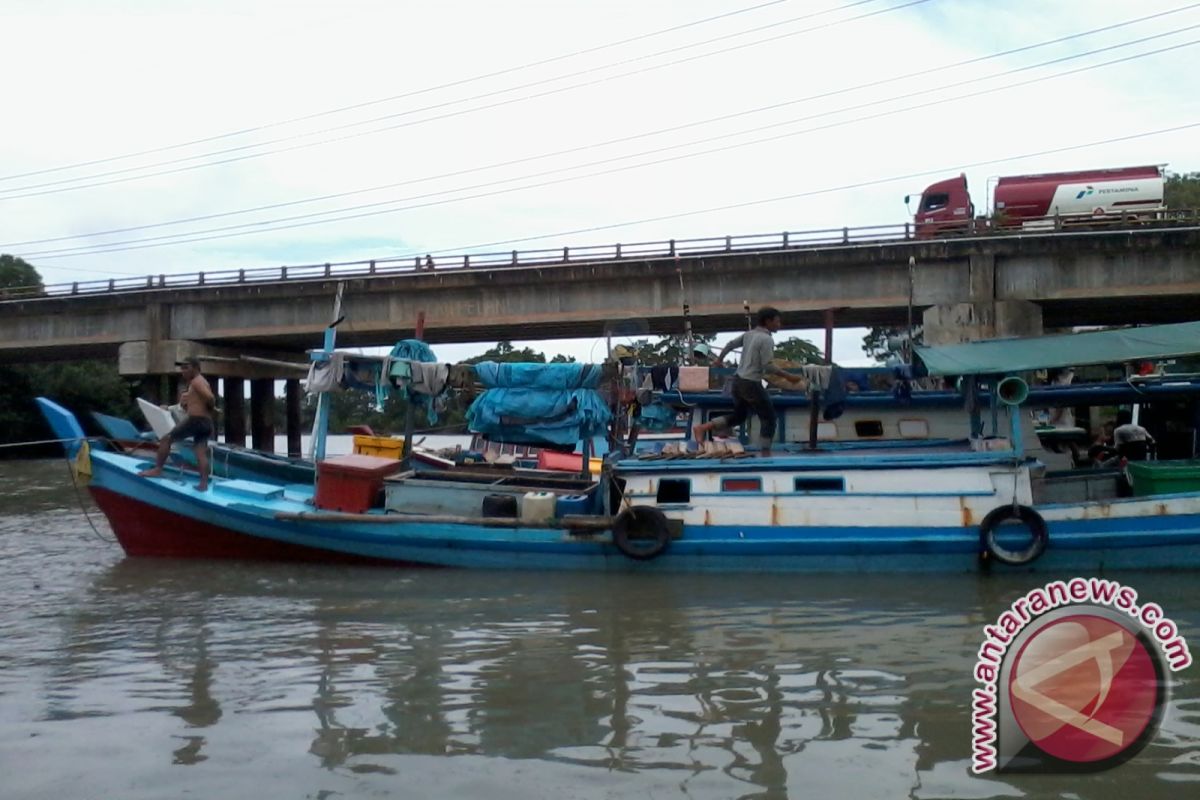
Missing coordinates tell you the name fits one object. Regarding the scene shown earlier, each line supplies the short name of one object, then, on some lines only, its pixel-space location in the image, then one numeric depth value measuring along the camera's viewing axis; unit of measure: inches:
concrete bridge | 1015.6
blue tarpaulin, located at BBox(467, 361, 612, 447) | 462.0
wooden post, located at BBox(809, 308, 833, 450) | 449.7
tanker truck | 1034.7
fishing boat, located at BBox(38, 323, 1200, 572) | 385.4
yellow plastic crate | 535.5
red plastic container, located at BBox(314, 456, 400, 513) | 452.8
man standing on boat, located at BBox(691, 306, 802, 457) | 401.1
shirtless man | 452.4
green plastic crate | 390.3
